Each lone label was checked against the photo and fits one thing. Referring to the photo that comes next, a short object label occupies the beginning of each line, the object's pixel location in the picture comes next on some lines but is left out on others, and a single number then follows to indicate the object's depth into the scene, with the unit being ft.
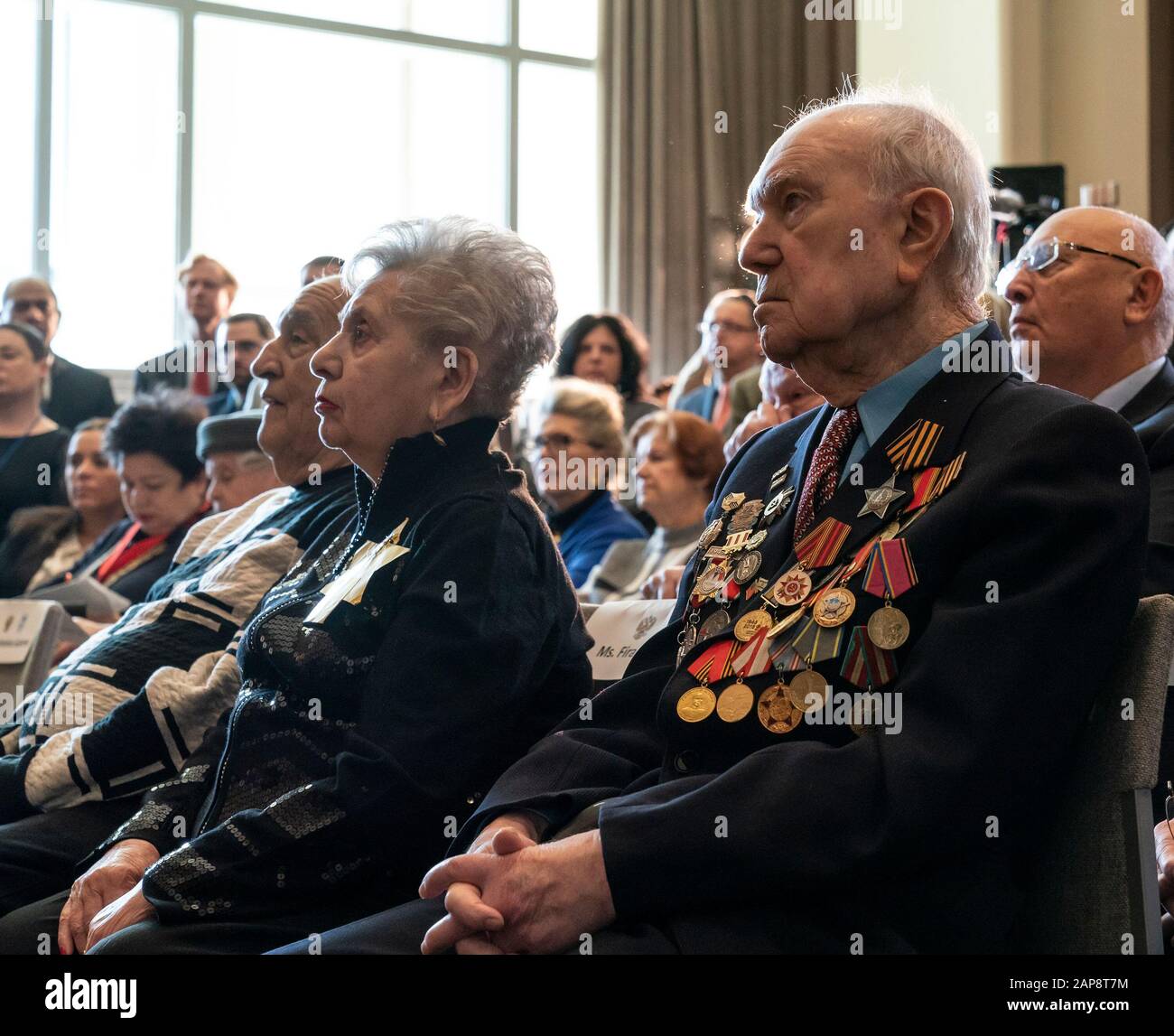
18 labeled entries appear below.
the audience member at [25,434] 14.79
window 21.67
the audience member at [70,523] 13.42
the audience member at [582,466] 12.44
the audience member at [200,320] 17.51
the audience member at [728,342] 14.21
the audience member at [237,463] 9.52
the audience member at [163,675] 6.43
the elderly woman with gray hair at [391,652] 4.94
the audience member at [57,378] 16.97
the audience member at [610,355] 16.07
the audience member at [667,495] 11.64
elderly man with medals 3.85
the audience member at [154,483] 11.42
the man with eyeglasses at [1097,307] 7.95
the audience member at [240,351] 15.24
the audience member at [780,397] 9.13
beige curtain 24.32
